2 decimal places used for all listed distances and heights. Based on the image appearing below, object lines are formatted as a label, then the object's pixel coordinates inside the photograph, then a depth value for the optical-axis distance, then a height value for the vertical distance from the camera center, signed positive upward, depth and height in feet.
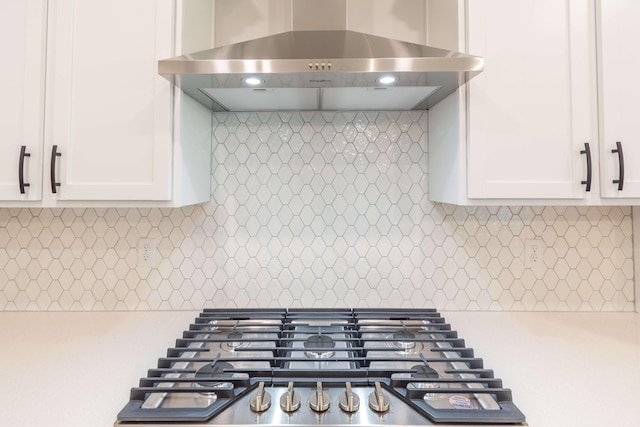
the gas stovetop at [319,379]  2.48 -1.21
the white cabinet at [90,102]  3.74 +1.28
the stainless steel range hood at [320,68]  3.18 +1.47
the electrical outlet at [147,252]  4.93 -0.35
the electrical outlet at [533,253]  4.92 -0.34
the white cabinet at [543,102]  3.76 +1.30
